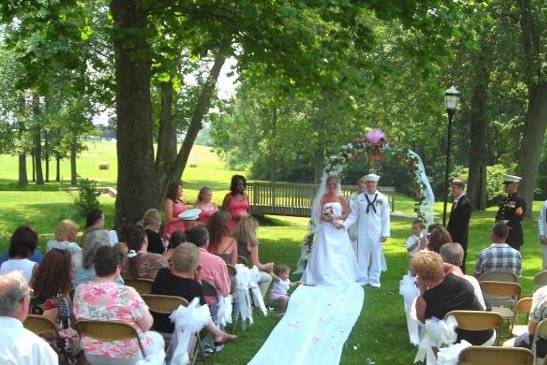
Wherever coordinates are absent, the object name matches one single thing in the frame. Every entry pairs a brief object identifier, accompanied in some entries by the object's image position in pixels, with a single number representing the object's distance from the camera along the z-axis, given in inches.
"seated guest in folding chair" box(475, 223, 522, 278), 325.4
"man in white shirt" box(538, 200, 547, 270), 439.2
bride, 444.8
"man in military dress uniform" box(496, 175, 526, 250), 429.1
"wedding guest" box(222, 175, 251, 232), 461.7
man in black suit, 401.4
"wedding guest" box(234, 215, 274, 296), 377.4
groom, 474.6
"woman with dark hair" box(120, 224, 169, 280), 292.4
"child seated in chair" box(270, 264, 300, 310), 385.4
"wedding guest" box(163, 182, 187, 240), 413.7
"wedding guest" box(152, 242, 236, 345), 254.2
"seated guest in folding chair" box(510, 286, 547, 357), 212.4
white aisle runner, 287.3
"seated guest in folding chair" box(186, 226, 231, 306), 299.3
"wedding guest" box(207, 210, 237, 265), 338.3
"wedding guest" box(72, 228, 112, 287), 272.4
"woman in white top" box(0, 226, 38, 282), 270.7
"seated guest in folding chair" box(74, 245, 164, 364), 218.8
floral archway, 474.6
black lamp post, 571.2
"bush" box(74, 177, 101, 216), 855.1
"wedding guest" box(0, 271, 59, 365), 138.6
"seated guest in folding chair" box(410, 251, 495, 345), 234.1
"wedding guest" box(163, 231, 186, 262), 316.1
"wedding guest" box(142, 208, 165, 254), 350.8
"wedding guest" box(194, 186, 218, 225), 442.6
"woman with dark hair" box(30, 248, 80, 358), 231.8
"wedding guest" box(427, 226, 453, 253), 297.3
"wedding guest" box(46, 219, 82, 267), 320.8
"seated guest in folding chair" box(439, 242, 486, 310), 259.8
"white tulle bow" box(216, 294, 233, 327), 297.4
